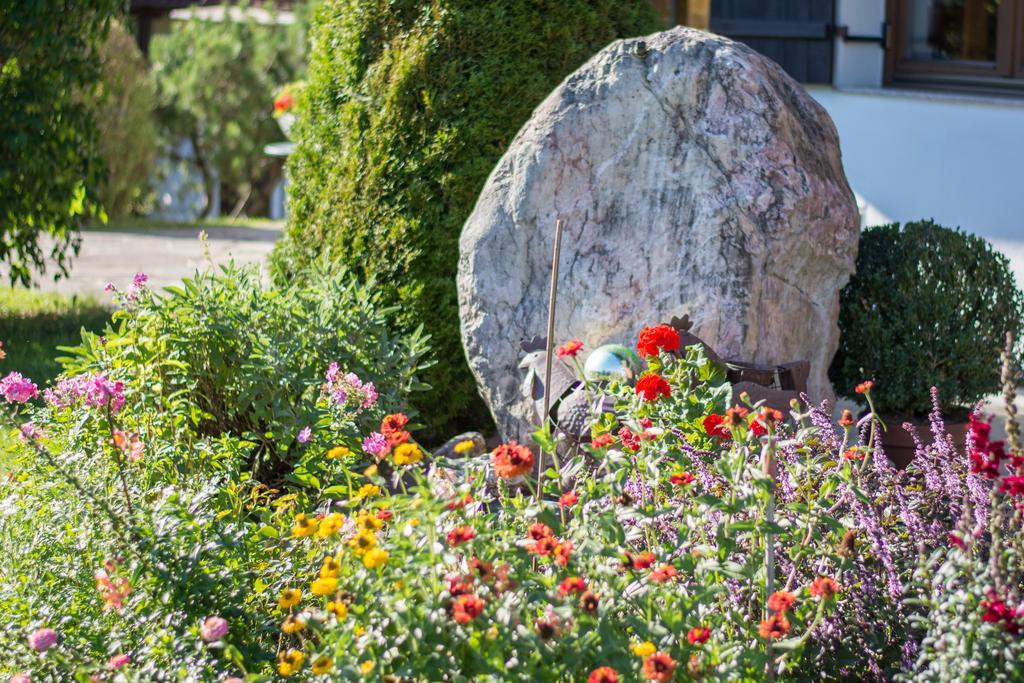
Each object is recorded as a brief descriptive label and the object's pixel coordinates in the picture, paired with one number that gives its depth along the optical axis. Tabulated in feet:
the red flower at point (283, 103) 27.85
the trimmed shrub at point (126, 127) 41.96
